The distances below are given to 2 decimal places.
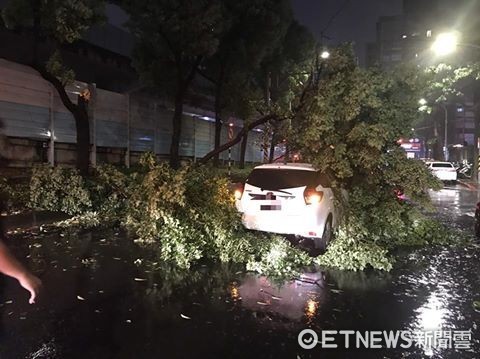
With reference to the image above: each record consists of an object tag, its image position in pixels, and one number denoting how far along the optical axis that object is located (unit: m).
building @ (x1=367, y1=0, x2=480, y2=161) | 17.66
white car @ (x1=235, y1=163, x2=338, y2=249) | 8.42
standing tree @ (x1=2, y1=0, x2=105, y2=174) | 11.38
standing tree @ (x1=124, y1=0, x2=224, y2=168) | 14.77
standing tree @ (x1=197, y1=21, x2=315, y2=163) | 14.89
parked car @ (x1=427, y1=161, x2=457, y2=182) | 34.31
